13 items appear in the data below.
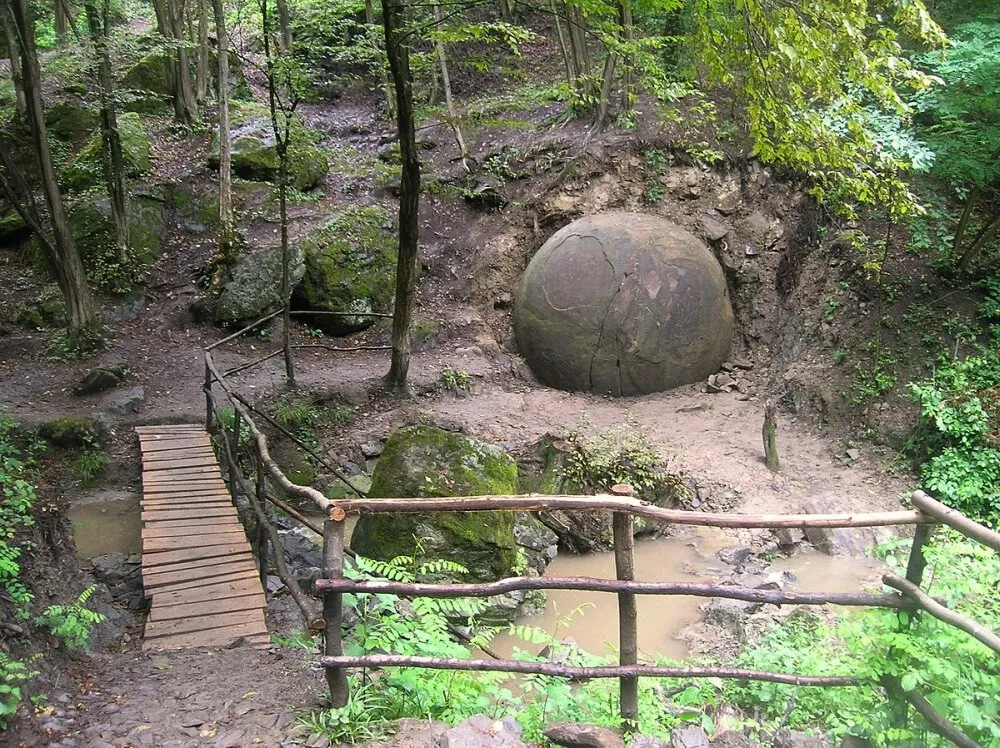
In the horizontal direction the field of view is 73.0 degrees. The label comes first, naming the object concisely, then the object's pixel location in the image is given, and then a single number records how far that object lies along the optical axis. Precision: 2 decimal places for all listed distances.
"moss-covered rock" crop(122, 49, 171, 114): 14.11
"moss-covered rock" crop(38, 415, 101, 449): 7.71
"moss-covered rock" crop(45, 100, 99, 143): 12.95
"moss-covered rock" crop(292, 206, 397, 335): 10.97
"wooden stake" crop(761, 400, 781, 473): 7.86
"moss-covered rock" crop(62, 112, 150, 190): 11.73
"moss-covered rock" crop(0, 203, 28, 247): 11.43
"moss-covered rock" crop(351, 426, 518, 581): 5.67
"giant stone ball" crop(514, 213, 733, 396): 8.97
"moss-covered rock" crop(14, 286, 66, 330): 10.18
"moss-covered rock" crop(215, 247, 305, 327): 10.70
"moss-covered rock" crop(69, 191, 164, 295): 10.87
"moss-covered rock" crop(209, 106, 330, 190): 12.65
